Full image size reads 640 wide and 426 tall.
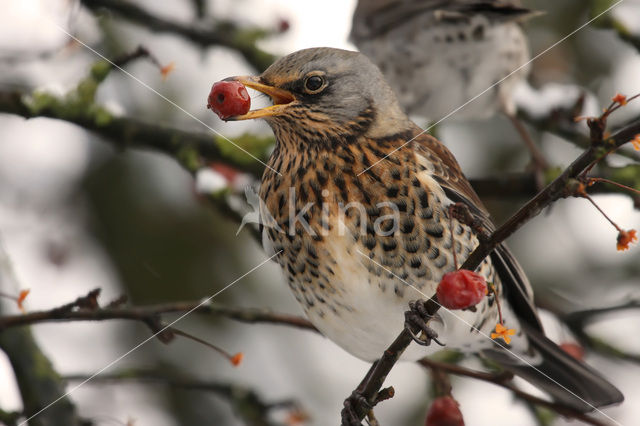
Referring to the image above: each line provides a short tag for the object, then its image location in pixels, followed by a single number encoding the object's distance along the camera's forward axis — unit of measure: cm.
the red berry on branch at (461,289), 282
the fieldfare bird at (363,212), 376
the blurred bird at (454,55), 614
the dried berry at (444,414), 391
